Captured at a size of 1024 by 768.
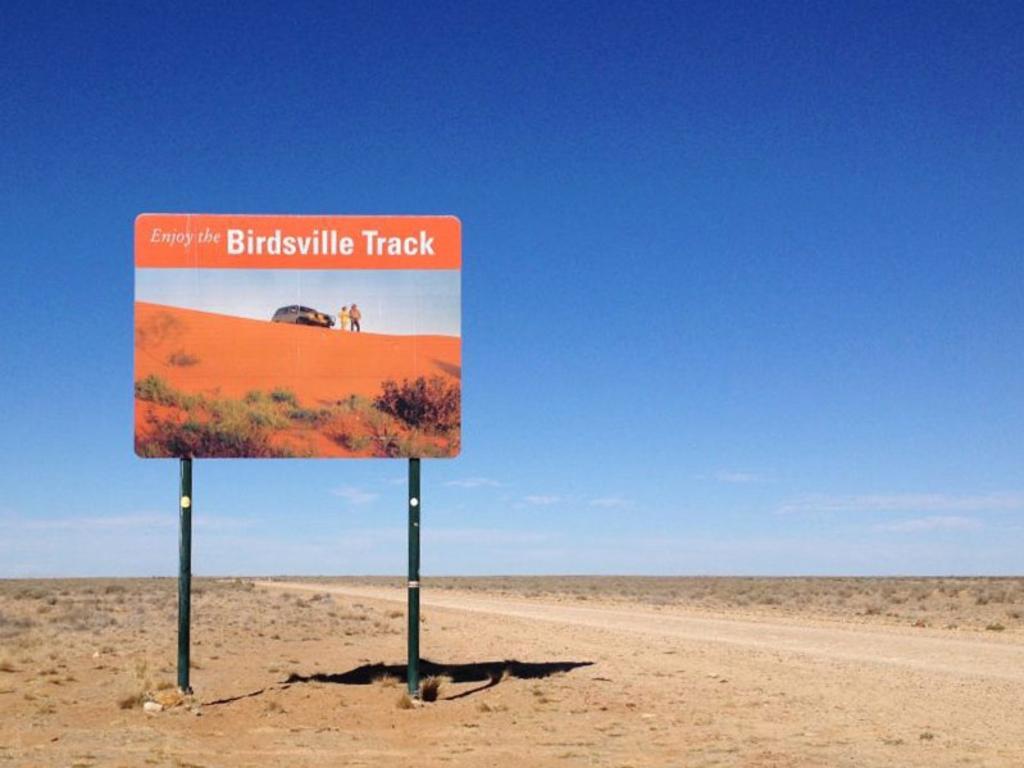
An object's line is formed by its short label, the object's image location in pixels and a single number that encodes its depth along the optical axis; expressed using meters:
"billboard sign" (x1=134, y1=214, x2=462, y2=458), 17.56
